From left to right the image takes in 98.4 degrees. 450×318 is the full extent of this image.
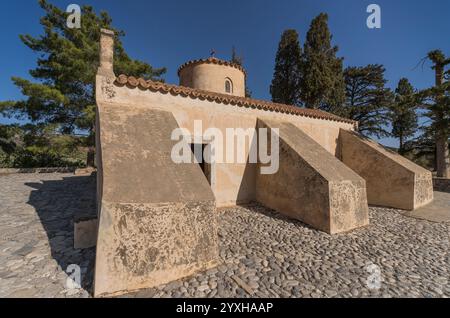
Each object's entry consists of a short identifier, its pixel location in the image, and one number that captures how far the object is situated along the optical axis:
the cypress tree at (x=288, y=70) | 18.56
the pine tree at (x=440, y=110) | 10.26
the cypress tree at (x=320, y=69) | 16.30
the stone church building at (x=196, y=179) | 2.79
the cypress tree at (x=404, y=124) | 23.63
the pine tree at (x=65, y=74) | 12.17
